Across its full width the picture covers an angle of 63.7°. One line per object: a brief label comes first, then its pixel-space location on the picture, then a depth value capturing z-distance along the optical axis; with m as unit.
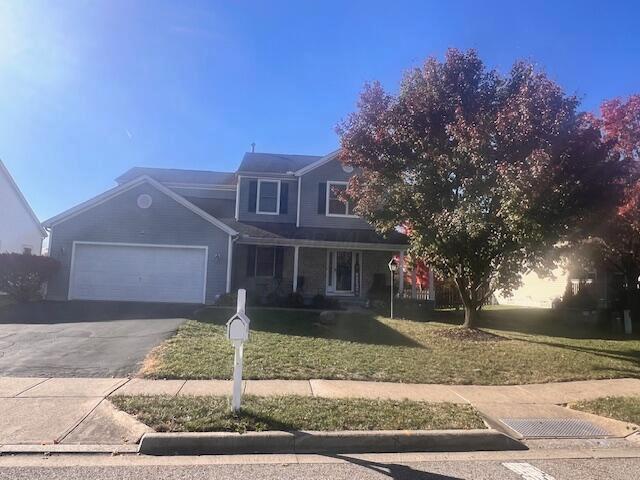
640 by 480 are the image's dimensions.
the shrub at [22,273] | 17.38
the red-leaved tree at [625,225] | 16.08
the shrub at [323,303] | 19.12
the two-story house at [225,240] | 18.67
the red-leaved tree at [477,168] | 11.61
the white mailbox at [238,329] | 6.21
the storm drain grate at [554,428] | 6.26
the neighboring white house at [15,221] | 23.70
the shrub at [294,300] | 19.17
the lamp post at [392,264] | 16.93
